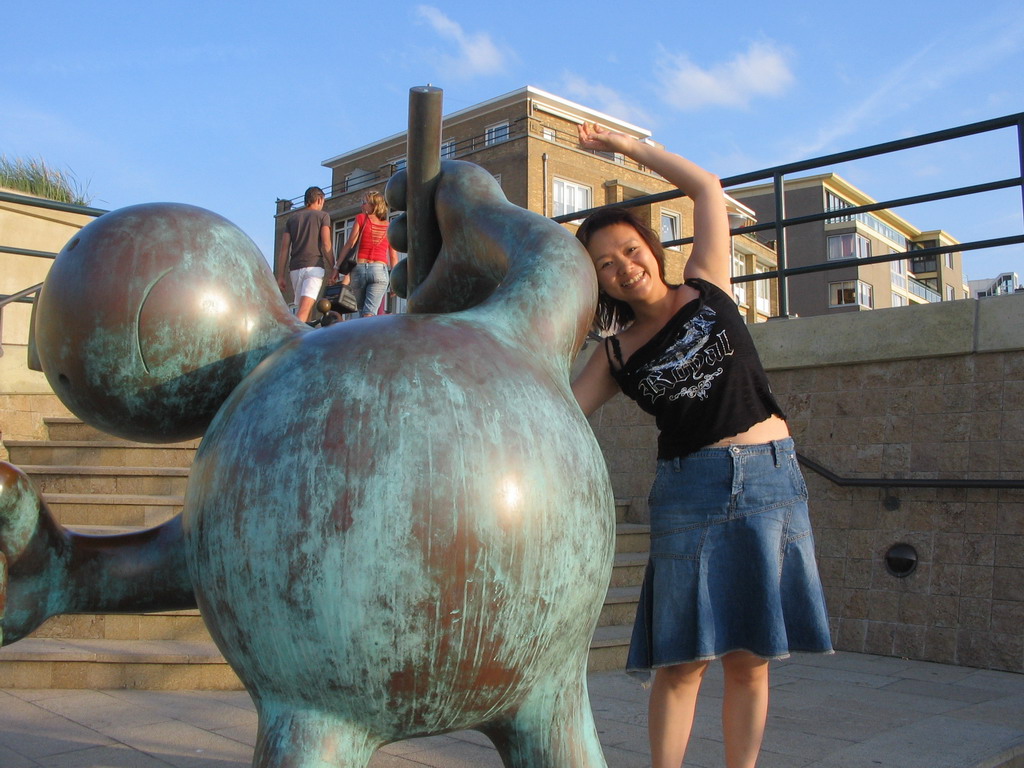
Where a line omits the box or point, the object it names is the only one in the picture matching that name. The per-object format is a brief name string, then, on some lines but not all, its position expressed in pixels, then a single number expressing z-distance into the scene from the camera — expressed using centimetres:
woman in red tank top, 641
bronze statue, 103
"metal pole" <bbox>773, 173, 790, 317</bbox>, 548
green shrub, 702
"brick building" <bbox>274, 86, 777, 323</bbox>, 2670
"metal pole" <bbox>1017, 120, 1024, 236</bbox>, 471
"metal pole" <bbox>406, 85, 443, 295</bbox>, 145
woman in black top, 197
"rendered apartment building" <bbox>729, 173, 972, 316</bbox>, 3678
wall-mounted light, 446
